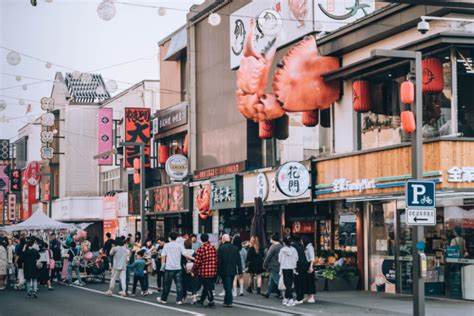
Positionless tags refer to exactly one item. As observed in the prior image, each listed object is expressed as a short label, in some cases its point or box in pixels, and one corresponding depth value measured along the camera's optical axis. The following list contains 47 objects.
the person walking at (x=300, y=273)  23.36
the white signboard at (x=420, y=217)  17.62
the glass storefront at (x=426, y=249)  23.95
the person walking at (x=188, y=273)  23.72
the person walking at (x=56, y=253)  32.53
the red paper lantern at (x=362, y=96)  26.73
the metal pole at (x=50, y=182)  62.48
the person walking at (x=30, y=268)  26.98
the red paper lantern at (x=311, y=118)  30.45
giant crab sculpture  28.91
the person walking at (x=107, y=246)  33.88
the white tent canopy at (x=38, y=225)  38.72
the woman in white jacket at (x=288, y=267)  22.97
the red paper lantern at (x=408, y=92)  18.48
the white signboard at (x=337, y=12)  30.33
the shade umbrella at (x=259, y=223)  28.25
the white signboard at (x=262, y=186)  33.38
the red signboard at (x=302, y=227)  32.22
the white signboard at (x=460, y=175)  22.67
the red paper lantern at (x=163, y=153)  46.75
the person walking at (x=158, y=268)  29.17
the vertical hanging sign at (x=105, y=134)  57.75
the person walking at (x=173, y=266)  23.70
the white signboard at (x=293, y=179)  29.22
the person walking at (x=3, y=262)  30.81
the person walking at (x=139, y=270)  26.86
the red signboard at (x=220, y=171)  36.38
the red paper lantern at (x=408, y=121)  18.44
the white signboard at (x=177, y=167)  41.09
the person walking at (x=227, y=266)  22.61
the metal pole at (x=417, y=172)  18.08
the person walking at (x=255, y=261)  26.48
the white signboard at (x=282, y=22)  30.86
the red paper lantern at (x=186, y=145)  42.78
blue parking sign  17.72
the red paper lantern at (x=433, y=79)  23.16
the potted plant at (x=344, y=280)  27.55
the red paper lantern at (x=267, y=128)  33.98
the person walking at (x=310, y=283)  23.48
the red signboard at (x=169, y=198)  42.50
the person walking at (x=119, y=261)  27.31
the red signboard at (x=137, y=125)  46.25
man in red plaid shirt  22.53
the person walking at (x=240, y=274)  26.06
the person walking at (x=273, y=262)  24.59
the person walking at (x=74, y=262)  32.88
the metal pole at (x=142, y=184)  38.47
